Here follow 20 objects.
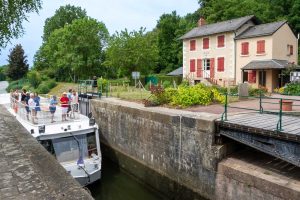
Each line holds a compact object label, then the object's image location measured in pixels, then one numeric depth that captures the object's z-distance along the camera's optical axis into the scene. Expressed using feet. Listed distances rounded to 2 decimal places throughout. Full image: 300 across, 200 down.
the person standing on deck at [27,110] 46.39
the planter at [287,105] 41.07
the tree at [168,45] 175.22
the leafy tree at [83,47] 134.10
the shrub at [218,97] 54.53
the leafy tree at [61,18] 210.59
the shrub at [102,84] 85.15
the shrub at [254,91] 67.23
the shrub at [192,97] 51.10
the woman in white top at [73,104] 48.78
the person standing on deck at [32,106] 44.28
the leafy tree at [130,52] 111.55
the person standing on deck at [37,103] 45.32
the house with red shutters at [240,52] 92.79
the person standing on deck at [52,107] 45.27
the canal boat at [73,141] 40.19
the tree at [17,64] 207.41
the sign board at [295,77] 80.39
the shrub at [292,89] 72.16
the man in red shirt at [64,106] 45.80
